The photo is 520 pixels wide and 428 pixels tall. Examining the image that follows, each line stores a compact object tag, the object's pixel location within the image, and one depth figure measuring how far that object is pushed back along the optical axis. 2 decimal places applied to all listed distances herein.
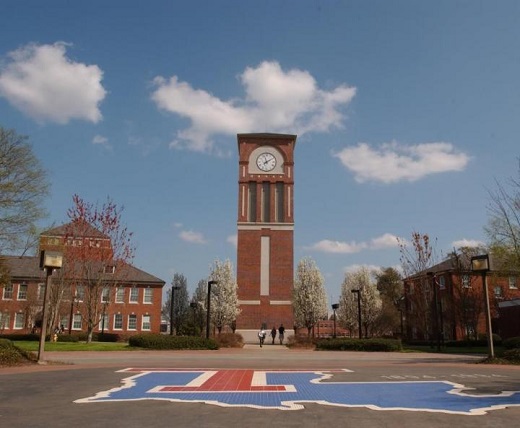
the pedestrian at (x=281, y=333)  40.70
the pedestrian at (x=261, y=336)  37.38
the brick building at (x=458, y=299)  43.31
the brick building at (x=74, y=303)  49.03
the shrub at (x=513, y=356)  19.07
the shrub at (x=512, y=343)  24.95
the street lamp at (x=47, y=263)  17.74
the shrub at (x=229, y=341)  33.68
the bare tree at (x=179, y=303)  67.18
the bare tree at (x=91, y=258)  34.34
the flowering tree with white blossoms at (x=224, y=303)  47.44
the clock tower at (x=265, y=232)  47.91
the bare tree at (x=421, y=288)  39.03
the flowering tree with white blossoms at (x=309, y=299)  46.12
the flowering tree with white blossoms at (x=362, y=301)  54.28
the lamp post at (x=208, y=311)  32.86
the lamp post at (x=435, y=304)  31.38
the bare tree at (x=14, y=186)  26.89
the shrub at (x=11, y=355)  16.22
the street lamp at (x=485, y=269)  20.06
